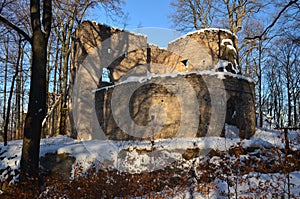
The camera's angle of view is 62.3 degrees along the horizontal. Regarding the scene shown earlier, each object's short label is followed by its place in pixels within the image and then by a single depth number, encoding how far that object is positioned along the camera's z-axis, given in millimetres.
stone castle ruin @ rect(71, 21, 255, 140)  10438
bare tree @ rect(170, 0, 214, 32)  17819
